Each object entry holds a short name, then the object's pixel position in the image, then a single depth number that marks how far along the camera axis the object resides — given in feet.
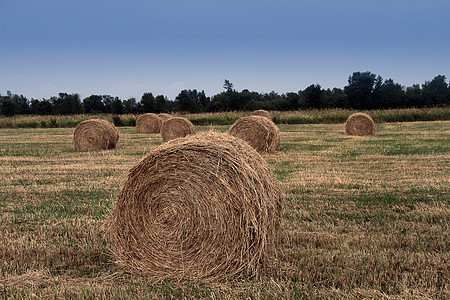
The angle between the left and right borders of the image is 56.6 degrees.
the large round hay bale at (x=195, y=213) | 14.11
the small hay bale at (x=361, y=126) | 71.72
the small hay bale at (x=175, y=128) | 66.69
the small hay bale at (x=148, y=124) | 88.74
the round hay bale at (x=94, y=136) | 52.80
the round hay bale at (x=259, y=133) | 47.09
